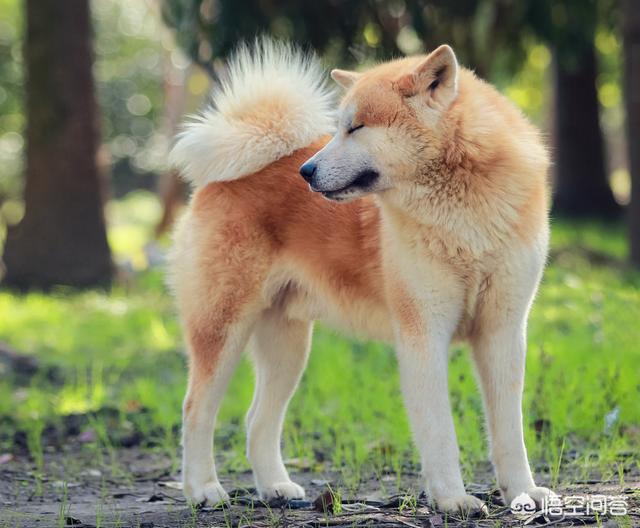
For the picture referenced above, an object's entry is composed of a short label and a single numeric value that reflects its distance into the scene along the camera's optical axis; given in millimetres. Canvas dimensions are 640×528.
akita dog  7406
